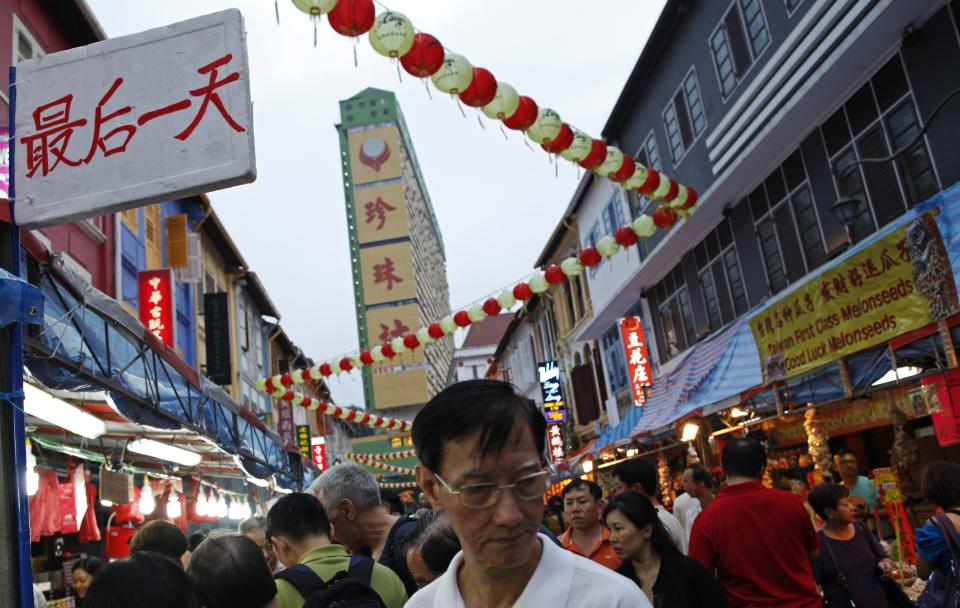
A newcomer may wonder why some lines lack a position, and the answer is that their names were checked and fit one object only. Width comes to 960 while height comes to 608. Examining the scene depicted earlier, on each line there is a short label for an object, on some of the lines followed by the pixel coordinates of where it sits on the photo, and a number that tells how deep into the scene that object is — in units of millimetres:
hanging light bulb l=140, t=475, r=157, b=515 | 11750
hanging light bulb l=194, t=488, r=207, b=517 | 14371
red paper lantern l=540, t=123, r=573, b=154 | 11102
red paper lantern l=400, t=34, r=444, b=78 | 9227
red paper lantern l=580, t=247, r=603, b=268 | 15453
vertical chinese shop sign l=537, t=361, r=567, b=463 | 26469
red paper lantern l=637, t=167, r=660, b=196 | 13344
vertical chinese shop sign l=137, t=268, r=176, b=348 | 15041
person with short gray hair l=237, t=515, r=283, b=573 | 6872
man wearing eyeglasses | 1719
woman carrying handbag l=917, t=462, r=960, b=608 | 4707
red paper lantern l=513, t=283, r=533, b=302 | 17062
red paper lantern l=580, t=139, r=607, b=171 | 11844
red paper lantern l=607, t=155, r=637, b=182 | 12594
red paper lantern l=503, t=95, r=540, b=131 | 10438
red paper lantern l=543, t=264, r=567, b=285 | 16453
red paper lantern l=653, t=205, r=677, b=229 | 14891
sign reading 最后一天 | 3367
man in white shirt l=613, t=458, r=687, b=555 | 6355
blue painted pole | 2996
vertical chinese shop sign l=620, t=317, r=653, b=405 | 20219
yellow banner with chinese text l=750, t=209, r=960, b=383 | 8914
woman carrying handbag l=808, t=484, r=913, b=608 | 5574
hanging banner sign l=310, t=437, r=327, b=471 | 33438
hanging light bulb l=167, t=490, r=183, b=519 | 13257
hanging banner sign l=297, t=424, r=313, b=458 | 29283
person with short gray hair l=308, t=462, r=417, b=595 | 4598
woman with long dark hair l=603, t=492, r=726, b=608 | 4168
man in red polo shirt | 4625
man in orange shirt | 5723
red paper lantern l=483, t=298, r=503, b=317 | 18047
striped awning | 13188
